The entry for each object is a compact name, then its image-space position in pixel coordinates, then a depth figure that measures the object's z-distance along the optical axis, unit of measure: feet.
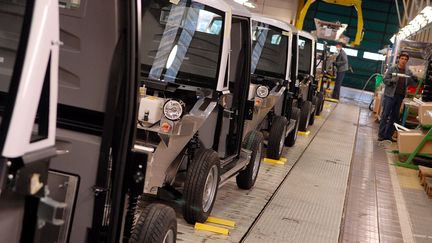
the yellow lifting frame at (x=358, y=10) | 60.95
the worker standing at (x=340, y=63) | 63.82
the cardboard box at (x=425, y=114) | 29.60
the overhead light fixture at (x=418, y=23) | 39.08
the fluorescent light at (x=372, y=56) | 105.19
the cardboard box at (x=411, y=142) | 31.07
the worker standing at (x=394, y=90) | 36.96
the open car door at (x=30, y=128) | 5.14
